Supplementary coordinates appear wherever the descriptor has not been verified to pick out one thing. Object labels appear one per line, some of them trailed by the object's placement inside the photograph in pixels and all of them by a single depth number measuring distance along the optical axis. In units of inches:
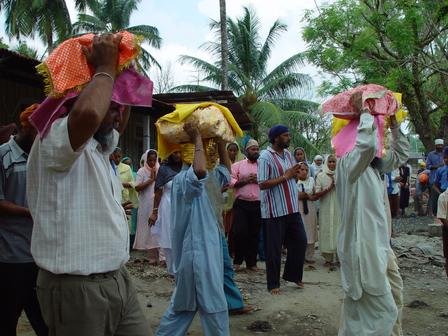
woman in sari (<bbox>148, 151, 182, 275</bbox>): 265.4
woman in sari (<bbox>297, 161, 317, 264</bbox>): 327.0
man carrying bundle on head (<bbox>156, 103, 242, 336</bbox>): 146.9
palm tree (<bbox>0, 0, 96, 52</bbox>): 845.8
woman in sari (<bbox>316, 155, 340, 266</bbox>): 312.8
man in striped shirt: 236.5
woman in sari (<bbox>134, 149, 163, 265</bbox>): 324.8
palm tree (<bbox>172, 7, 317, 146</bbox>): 919.7
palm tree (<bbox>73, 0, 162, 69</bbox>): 1096.2
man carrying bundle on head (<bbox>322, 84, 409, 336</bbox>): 138.4
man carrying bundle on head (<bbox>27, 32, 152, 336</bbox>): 77.9
